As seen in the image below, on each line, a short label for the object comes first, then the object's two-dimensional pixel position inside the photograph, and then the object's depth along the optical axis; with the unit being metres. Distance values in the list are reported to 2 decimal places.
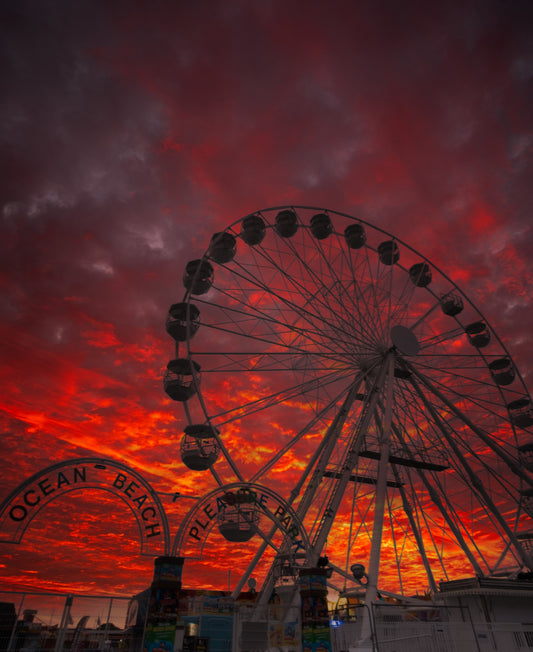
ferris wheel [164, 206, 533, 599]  18.42
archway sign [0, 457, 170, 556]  10.84
